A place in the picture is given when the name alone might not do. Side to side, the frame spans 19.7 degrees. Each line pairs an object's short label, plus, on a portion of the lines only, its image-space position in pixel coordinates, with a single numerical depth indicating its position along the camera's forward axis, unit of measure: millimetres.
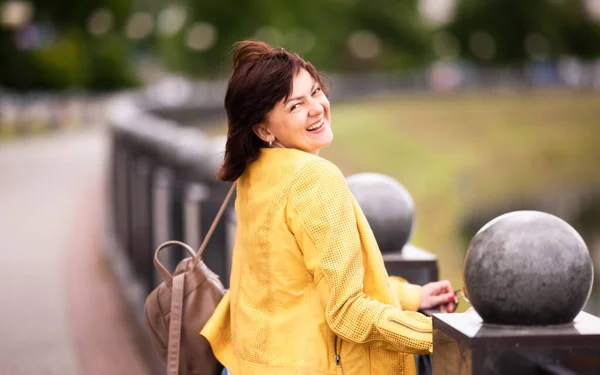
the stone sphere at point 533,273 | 3677
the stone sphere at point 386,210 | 5619
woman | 4190
